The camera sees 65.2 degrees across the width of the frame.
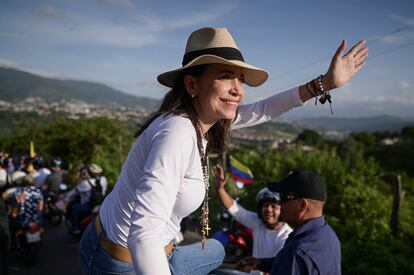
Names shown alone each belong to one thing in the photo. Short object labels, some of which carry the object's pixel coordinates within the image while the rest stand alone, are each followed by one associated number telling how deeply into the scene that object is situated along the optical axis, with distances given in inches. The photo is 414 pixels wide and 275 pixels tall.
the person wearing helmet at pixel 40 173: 322.4
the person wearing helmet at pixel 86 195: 238.8
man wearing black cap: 71.0
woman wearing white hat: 40.8
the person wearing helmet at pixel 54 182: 309.7
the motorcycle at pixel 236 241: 199.2
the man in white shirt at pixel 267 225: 141.6
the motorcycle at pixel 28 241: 205.9
